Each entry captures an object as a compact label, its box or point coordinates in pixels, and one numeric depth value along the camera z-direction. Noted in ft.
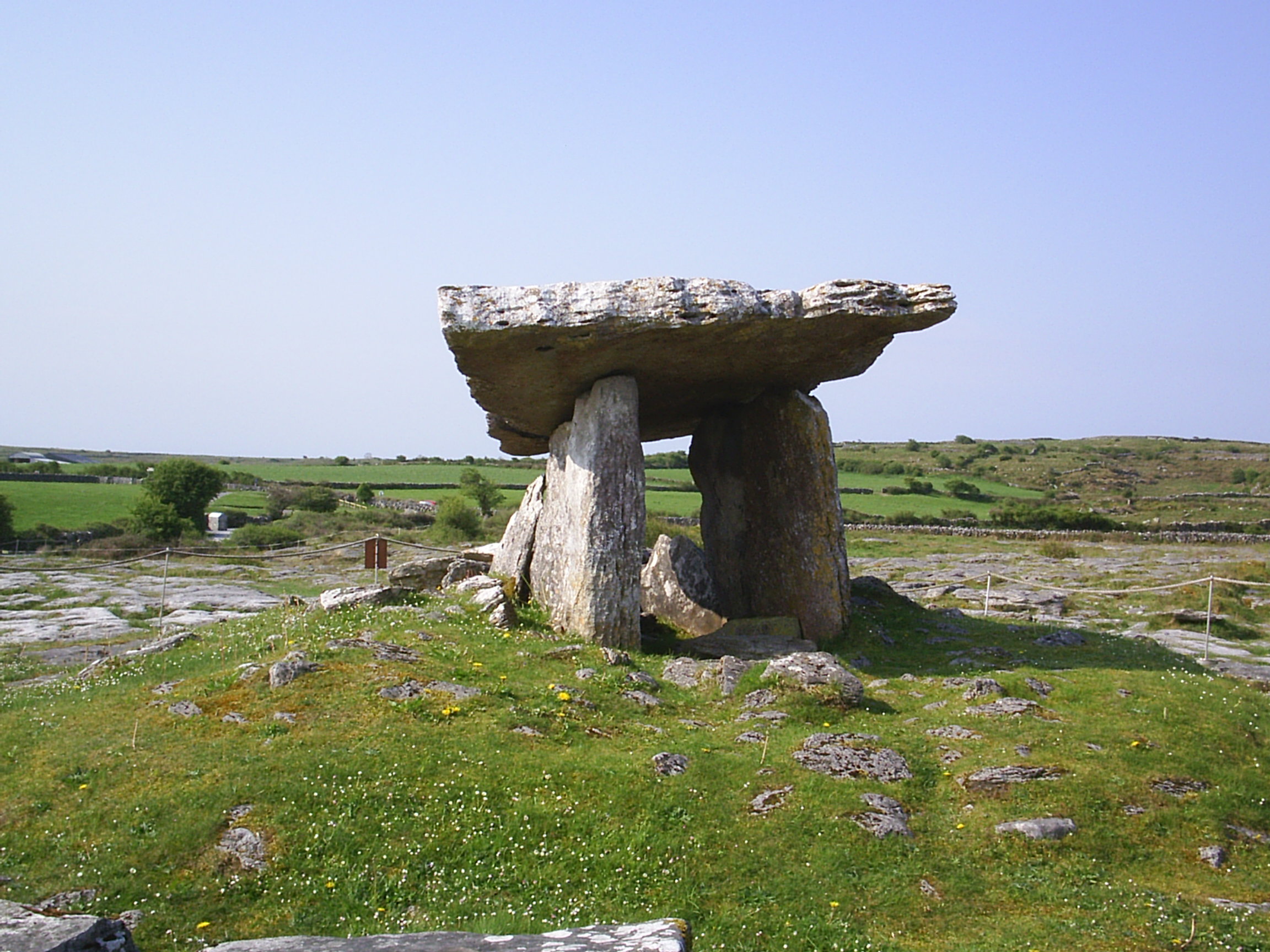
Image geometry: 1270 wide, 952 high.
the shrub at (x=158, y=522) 139.33
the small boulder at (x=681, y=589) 60.75
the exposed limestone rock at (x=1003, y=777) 32.71
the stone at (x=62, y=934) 10.76
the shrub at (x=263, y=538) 143.13
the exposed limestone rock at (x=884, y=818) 29.32
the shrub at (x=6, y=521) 135.44
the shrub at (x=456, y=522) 138.21
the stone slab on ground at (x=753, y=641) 51.34
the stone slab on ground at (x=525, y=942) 10.55
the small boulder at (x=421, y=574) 56.24
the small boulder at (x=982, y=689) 42.22
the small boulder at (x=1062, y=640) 55.29
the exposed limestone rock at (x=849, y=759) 33.04
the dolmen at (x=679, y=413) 46.32
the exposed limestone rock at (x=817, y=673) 39.96
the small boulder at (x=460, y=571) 58.75
